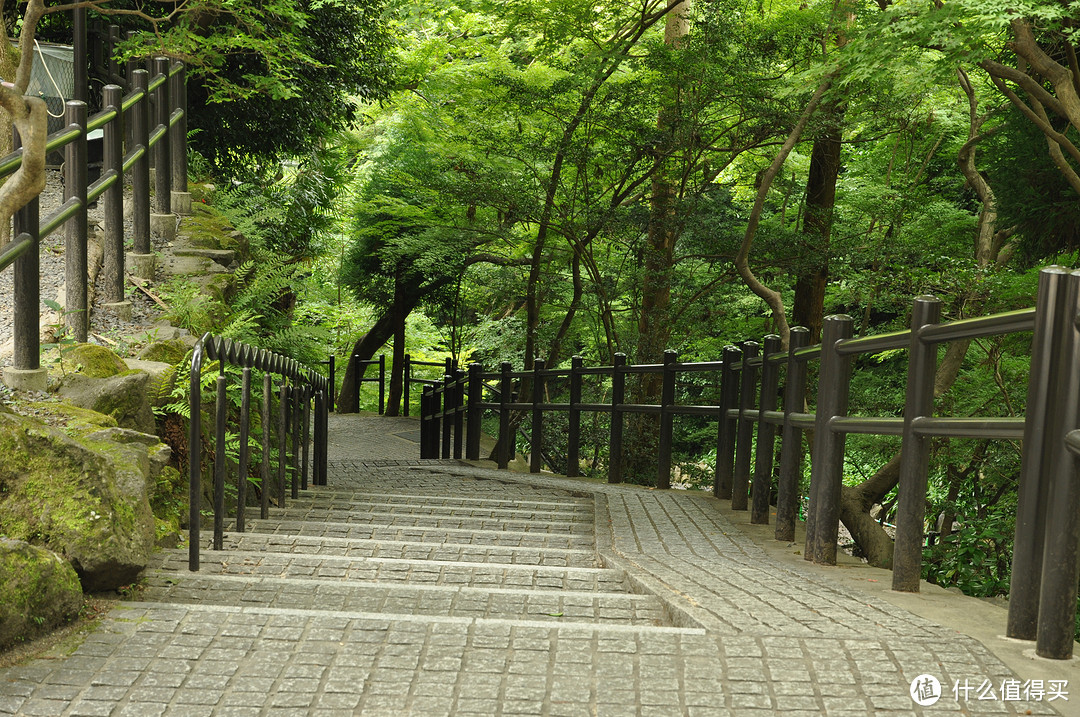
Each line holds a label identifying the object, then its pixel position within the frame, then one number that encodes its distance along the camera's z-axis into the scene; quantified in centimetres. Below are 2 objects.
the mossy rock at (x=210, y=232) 837
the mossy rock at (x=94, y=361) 488
